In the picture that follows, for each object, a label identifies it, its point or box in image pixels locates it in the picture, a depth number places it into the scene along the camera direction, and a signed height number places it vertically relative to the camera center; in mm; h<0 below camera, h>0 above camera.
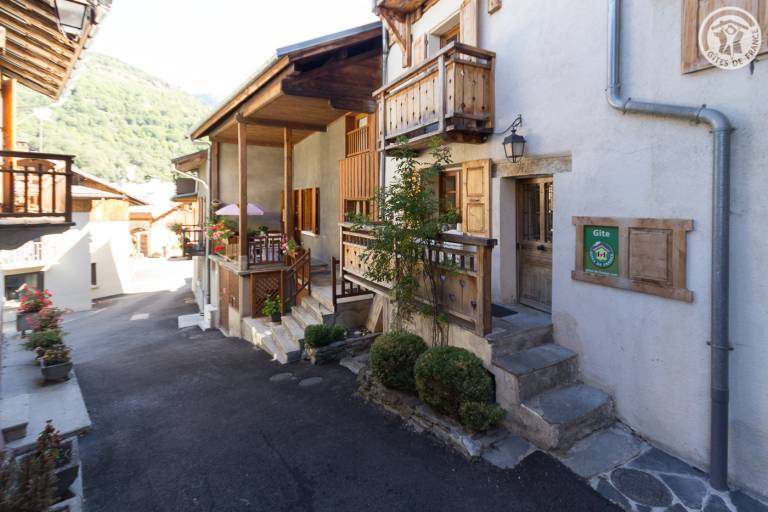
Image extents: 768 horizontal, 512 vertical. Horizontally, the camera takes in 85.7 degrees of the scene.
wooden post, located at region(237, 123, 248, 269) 12594 +1437
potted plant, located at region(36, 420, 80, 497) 4203 -2319
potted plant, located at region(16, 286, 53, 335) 10266 -1608
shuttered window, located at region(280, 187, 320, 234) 14961 +1259
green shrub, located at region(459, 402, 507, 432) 5004 -2130
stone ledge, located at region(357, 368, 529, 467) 4887 -2428
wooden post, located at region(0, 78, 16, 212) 7257 +2312
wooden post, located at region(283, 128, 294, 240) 12930 +1777
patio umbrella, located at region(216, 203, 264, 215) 14691 +1118
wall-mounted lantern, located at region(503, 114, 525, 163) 6194 +1417
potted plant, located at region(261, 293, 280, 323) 11930 -1964
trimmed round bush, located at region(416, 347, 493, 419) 5137 -1768
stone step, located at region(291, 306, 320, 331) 10297 -1973
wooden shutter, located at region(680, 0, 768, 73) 4246 +2258
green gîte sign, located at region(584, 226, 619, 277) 5207 -130
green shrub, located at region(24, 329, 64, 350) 8168 -1951
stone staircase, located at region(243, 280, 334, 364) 9602 -2353
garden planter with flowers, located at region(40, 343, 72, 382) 7570 -2262
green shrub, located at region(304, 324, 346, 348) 8859 -2039
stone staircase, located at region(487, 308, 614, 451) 4879 -1974
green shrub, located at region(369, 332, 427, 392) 6172 -1806
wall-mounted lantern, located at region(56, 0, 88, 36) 4727 +2669
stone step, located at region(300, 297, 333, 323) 9945 -1717
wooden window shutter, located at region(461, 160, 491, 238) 6910 +744
